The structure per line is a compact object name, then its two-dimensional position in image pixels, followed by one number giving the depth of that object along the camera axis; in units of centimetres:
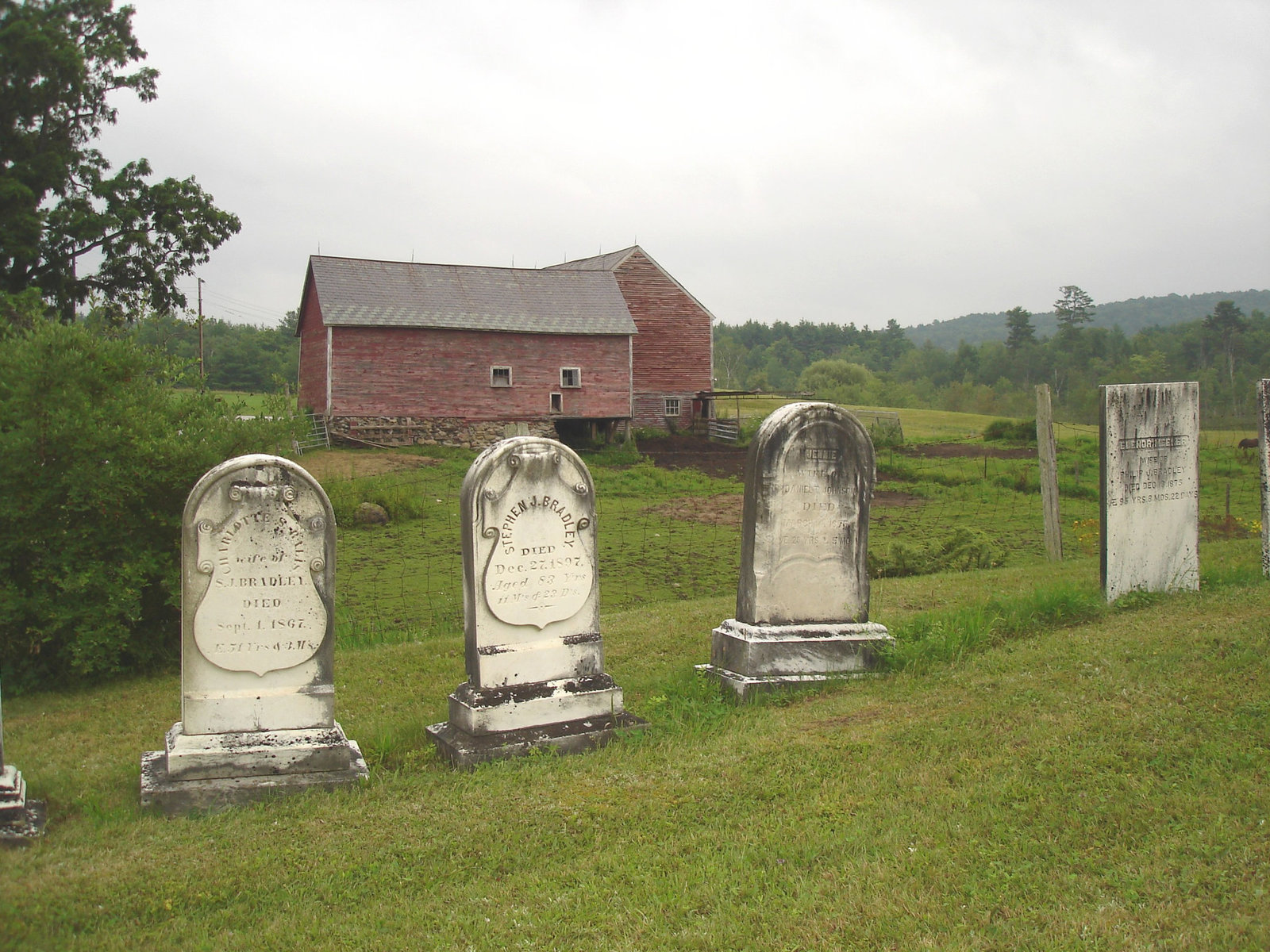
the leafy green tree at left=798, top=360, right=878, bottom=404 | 7512
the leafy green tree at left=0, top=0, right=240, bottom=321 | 2403
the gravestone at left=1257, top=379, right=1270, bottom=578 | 900
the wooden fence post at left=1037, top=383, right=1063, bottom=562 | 1270
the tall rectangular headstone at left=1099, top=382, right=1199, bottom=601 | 844
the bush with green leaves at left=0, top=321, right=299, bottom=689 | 809
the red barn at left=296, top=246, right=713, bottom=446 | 3108
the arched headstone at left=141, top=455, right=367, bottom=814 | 533
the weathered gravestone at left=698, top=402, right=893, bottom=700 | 690
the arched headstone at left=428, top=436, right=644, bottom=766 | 605
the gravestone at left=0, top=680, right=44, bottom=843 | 455
